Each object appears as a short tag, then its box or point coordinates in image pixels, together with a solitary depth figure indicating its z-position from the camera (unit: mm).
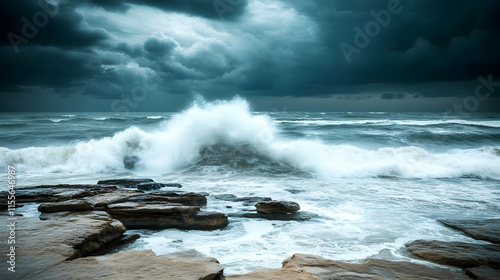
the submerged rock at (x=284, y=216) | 6039
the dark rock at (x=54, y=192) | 6676
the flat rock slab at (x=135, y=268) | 2891
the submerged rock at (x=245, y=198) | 7202
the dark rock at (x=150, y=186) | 8516
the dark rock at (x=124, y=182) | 8887
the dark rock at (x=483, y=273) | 3352
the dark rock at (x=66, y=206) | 5473
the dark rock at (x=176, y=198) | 6380
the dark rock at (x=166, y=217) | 5480
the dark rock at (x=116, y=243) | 4093
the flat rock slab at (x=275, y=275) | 2906
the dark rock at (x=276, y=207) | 6309
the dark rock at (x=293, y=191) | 8693
